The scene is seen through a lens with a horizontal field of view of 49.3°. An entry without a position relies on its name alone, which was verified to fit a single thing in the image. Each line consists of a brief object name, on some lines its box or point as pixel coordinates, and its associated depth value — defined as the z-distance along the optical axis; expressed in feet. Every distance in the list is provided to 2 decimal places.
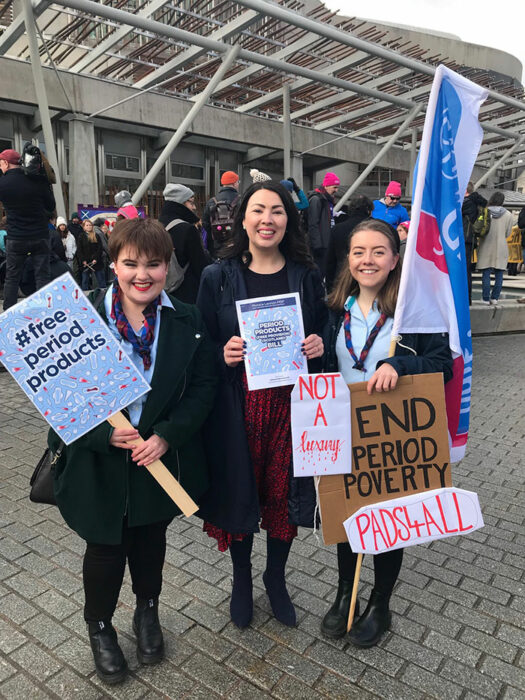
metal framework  39.50
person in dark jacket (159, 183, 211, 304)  16.57
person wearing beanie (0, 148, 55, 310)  20.70
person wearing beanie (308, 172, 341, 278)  25.75
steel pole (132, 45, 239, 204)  42.52
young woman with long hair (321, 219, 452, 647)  7.55
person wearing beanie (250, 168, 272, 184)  19.34
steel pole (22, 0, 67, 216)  37.22
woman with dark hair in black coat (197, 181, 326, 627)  7.73
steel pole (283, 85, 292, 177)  55.08
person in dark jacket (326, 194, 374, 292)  23.04
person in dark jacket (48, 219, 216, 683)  6.90
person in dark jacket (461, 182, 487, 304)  30.60
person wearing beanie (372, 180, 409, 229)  24.55
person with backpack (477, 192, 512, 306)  32.71
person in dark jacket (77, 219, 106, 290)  39.22
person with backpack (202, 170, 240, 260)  20.88
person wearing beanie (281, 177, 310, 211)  24.80
